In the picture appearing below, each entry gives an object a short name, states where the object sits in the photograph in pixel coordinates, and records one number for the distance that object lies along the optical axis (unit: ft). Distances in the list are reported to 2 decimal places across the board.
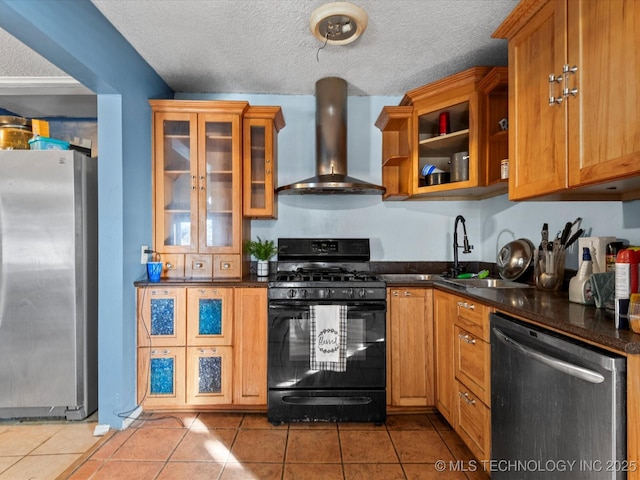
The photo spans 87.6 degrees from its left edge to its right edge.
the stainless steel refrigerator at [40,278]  6.81
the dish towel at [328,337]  6.97
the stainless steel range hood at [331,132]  8.49
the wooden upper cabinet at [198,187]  8.05
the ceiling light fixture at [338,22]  5.67
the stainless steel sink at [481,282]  7.52
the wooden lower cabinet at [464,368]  5.20
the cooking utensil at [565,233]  5.74
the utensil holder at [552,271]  5.74
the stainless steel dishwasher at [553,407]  2.95
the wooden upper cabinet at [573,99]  3.48
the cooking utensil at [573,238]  5.67
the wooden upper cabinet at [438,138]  7.27
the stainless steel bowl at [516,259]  6.99
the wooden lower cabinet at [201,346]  7.27
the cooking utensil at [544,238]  5.98
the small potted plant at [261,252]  8.52
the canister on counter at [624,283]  3.37
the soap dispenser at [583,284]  4.53
